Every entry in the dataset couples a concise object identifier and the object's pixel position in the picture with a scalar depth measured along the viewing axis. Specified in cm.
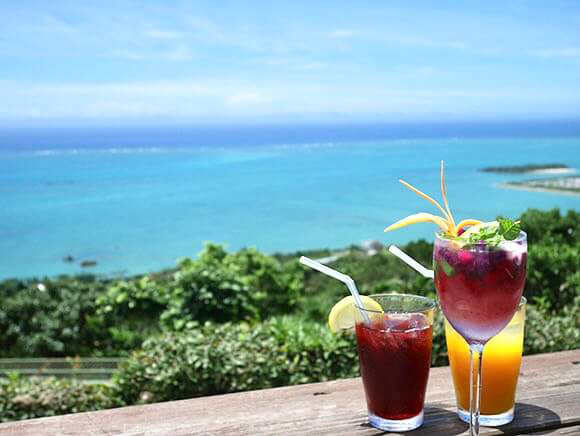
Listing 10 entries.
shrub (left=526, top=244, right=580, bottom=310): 423
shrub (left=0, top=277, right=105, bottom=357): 623
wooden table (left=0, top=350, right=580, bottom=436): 128
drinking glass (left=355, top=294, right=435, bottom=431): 122
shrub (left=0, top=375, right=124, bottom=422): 304
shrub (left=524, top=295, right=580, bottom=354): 314
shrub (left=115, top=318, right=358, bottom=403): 278
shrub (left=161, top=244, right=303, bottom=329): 482
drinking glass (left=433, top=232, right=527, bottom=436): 103
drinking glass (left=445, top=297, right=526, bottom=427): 126
